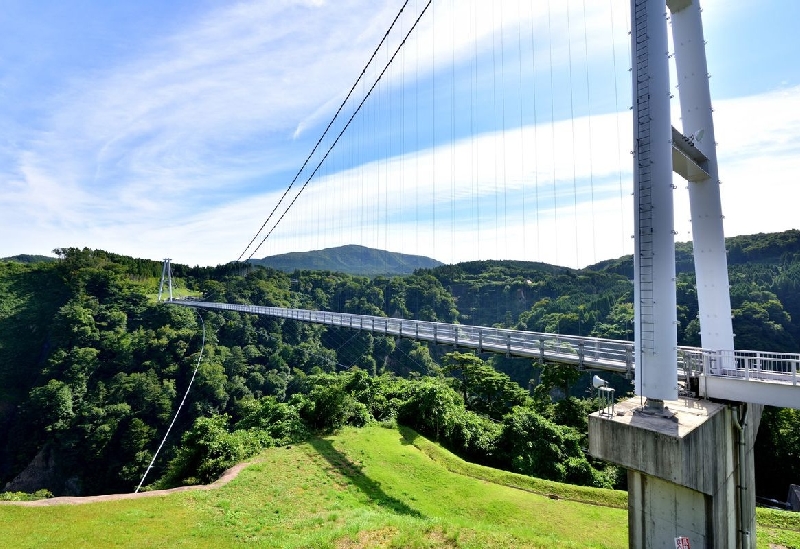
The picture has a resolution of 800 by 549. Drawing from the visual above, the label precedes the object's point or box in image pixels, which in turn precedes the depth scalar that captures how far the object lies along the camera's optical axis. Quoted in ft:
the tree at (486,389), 98.22
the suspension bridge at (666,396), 25.79
